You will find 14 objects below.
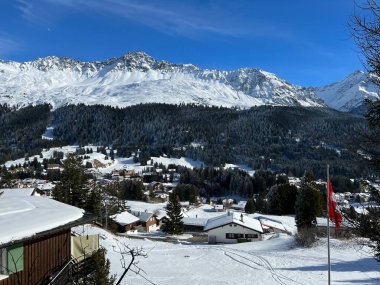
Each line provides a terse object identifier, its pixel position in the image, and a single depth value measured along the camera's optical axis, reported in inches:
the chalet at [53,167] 6386.8
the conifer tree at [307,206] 1927.9
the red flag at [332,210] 559.3
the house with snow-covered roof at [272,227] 2456.9
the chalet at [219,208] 3678.6
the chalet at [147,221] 2832.2
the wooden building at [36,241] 370.3
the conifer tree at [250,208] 3393.0
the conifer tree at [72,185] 1681.8
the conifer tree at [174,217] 2409.9
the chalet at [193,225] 2856.8
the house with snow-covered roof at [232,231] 2192.4
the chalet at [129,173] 6429.6
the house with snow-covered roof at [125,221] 2559.1
